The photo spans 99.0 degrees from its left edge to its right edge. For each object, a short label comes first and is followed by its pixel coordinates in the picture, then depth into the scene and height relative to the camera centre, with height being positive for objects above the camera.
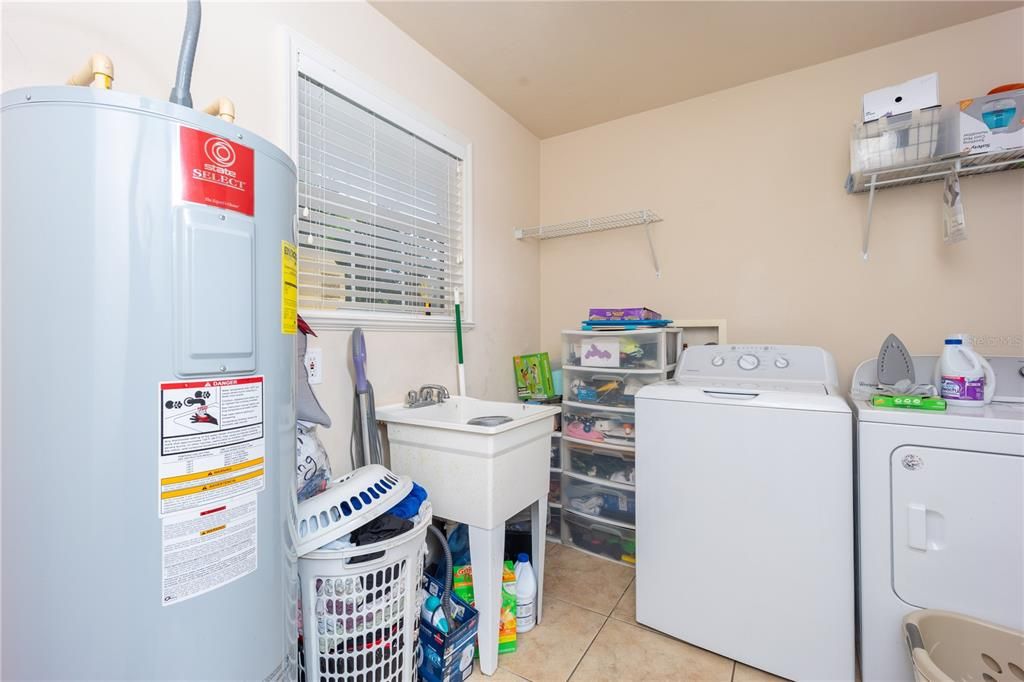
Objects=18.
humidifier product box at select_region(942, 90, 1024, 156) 1.57 +0.77
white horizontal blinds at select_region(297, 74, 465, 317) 1.54 +0.53
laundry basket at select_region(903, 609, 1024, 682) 1.13 -0.83
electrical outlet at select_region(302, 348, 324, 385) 1.48 -0.08
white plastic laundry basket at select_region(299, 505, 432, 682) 1.10 -0.71
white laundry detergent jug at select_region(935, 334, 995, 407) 1.39 -0.14
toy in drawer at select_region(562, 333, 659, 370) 2.17 -0.06
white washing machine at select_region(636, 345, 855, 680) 1.36 -0.62
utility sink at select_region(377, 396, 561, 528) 1.44 -0.43
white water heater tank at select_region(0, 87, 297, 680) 0.66 -0.07
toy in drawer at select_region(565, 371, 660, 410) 2.18 -0.25
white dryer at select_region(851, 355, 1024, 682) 1.17 -0.52
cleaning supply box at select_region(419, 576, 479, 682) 1.36 -0.97
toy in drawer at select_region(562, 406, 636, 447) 2.21 -0.46
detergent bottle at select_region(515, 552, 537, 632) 1.70 -1.01
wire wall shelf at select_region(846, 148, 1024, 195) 1.68 +0.68
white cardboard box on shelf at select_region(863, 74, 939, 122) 1.61 +0.91
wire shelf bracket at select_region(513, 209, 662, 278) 2.51 +0.68
